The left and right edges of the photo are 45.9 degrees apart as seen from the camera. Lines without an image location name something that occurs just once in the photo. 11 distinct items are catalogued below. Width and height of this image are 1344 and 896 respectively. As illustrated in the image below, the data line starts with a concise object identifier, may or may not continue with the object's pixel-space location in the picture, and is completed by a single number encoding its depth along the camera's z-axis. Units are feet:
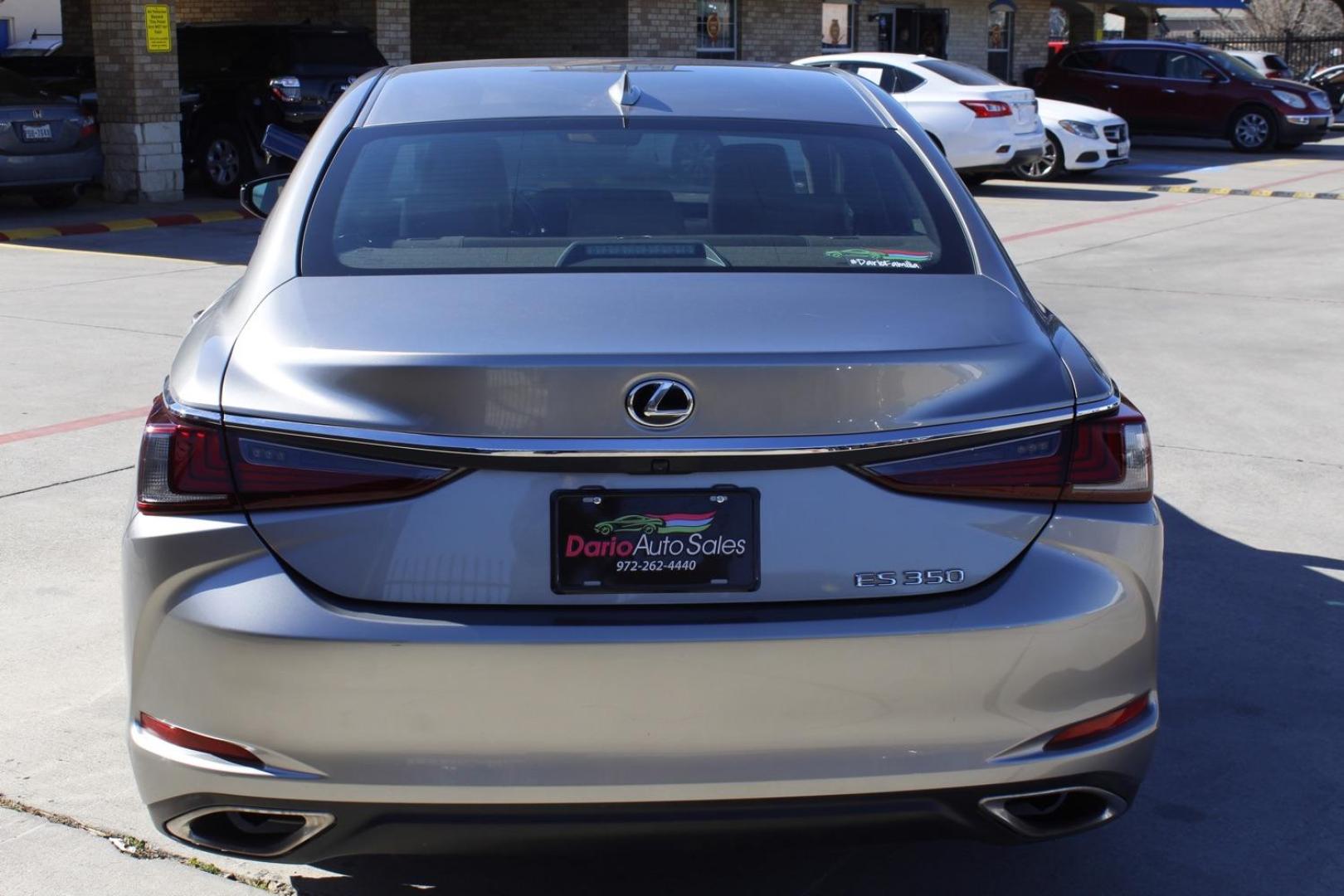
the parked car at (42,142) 52.65
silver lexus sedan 8.29
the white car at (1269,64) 106.52
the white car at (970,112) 63.26
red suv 86.58
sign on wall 58.95
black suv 59.00
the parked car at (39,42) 152.87
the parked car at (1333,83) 123.85
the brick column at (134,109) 58.95
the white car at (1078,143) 69.46
